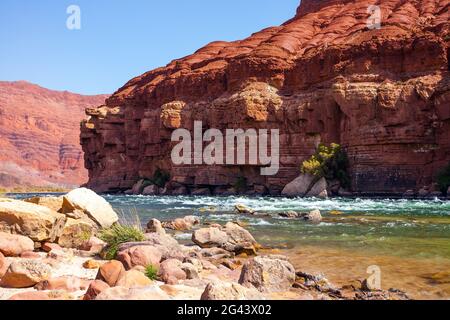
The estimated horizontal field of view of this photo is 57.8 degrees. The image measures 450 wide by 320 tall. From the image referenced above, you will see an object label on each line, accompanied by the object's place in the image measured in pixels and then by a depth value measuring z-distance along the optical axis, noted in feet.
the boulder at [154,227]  43.73
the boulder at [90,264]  25.93
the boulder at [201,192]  189.06
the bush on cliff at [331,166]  141.59
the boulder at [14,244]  26.18
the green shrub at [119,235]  30.69
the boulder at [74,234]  32.73
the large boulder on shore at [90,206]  37.27
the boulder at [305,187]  138.41
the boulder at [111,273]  20.67
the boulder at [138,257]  25.41
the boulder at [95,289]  17.58
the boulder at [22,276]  20.06
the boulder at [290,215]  68.44
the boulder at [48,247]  29.55
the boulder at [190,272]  24.31
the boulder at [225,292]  16.67
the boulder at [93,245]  31.25
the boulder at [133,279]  19.79
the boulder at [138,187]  222.22
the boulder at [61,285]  19.58
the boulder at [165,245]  29.12
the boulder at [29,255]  26.61
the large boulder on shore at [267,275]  22.82
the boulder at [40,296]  16.93
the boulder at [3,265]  21.66
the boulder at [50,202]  38.79
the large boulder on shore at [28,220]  28.55
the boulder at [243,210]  79.40
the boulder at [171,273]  23.07
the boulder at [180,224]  56.16
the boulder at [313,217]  62.54
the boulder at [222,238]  39.49
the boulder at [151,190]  209.85
